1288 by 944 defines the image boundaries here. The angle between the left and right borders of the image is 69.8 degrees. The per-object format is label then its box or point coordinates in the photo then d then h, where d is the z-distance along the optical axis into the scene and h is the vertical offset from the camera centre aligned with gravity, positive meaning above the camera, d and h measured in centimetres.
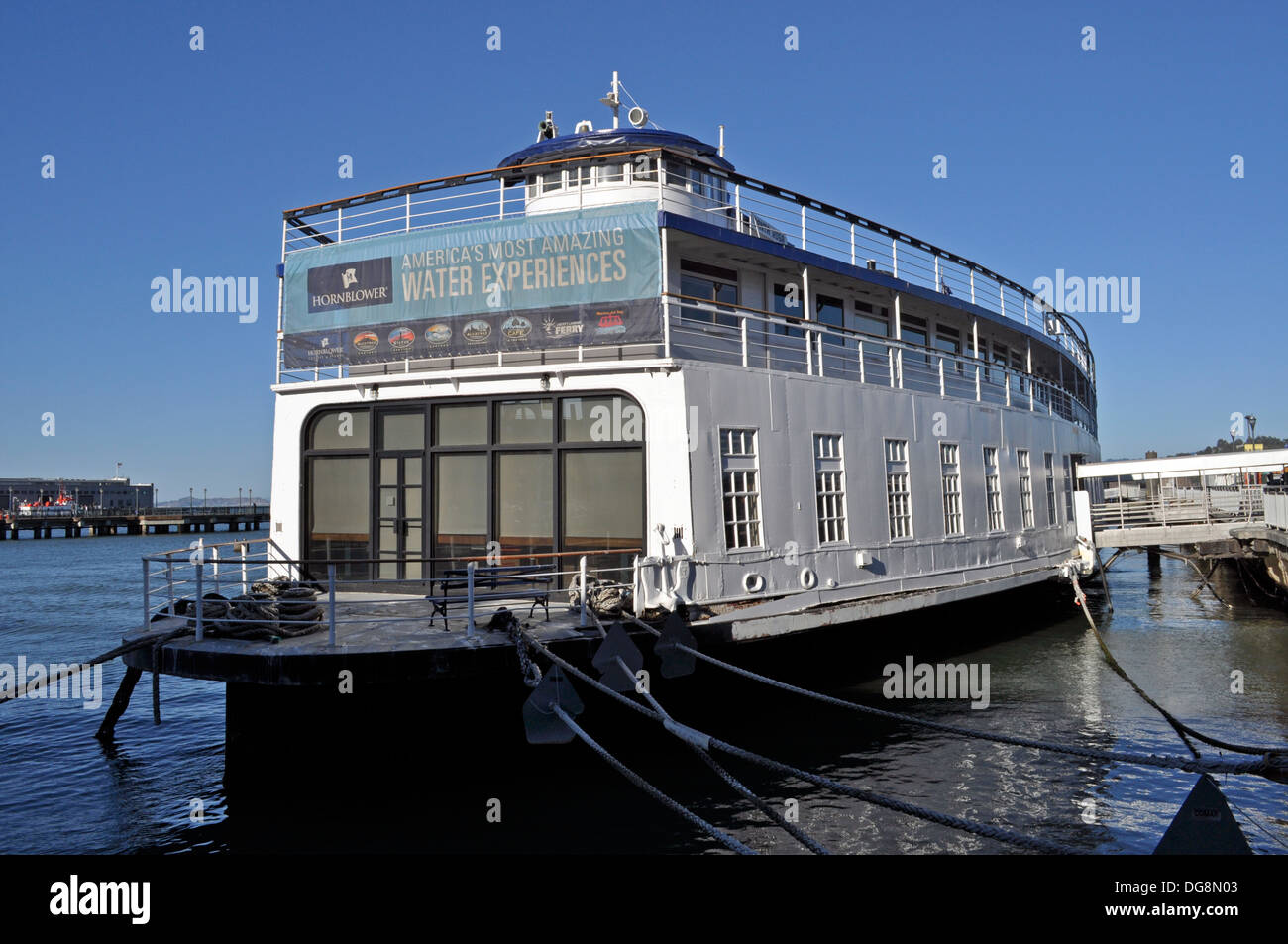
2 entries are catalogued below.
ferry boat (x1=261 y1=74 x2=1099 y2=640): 1314 +174
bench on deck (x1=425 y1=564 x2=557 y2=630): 1066 -74
